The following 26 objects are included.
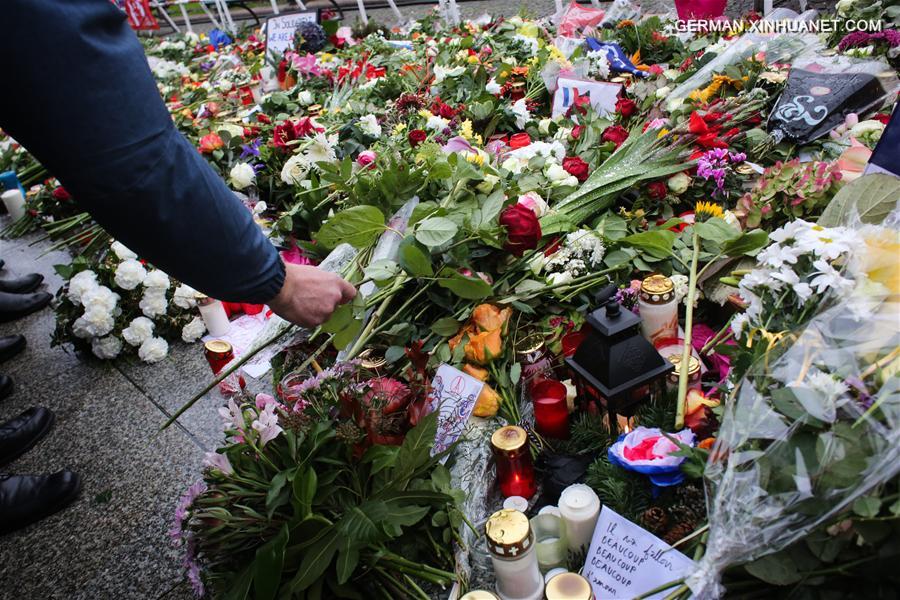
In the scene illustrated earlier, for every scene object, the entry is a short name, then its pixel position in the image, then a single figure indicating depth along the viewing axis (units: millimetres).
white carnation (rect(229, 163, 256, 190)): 2742
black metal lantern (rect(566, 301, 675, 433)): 1236
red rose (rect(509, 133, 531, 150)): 2439
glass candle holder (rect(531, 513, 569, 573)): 1226
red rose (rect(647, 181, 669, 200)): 1949
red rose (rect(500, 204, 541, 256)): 1633
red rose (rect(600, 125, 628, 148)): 2279
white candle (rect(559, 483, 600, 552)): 1184
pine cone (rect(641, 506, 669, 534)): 1122
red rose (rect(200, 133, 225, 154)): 3205
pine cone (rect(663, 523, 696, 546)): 1074
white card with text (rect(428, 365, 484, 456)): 1436
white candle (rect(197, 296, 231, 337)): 2480
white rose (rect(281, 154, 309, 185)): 2449
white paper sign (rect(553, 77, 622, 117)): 2627
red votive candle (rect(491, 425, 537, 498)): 1312
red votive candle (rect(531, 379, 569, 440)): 1412
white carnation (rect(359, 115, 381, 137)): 2730
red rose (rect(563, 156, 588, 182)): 2092
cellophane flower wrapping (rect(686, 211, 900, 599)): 807
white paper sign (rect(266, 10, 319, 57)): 5039
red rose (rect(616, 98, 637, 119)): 2467
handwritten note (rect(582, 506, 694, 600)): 1052
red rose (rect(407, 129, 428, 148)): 2369
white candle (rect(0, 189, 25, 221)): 4203
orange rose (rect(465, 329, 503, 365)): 1522
